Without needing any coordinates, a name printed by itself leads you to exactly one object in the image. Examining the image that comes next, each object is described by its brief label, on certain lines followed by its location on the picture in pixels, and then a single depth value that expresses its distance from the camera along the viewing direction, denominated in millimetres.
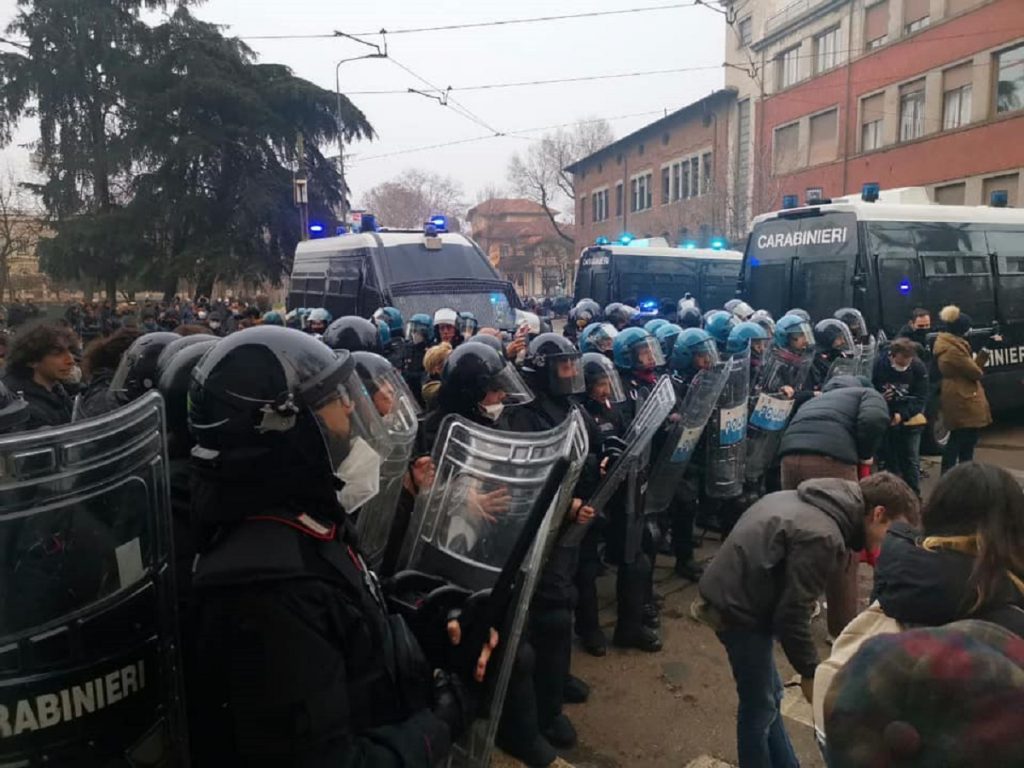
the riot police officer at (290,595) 1376
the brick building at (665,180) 32000
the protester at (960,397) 6875
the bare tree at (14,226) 26972
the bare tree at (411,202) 59406
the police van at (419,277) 10492
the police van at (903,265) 8875
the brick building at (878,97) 21125
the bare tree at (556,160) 47812
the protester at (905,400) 6703
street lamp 27125
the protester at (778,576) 2703
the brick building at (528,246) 50150
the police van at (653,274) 14758
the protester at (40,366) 4414
